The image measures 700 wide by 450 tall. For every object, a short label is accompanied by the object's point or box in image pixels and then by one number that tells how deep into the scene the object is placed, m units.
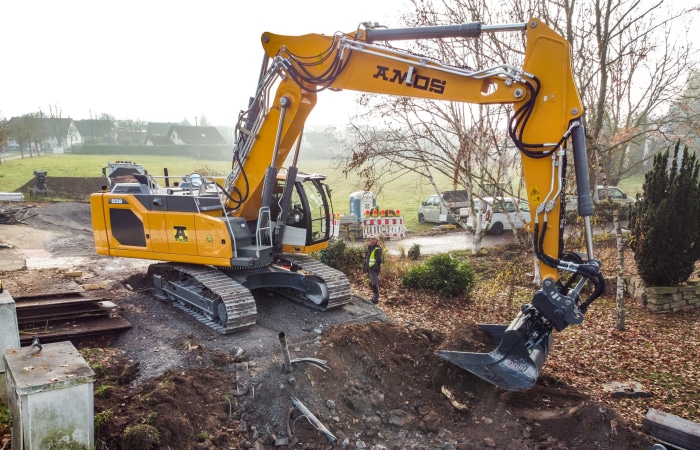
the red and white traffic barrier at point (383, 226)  20.45
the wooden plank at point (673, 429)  5.30
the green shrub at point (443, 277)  11.23
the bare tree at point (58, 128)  57.97
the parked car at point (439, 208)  24.75
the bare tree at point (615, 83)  10.98
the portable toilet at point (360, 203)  22.84
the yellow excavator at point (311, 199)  5.93
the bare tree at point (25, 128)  38.12
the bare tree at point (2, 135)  29.67
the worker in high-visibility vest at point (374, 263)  10.59
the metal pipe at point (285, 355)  6.33
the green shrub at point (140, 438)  4.80
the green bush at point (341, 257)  13.38
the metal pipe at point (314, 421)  5.46
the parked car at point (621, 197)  22.58
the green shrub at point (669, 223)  10.31
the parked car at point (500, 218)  21.17
